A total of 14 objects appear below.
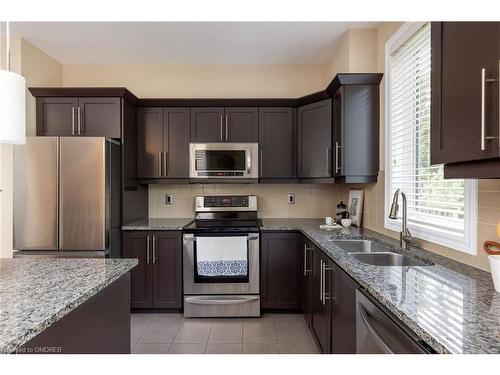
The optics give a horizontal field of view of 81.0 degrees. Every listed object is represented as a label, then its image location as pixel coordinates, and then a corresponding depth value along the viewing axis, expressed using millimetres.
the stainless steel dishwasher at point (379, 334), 938
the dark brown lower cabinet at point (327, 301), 1519
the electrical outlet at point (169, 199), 3516
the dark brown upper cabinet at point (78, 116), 2893
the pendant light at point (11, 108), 1117
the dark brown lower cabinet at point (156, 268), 2912
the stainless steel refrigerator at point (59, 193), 2549
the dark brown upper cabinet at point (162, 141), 3199
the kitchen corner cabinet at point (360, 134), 2598
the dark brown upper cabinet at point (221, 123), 3195
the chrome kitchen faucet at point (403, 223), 1948
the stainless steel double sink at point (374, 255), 1786
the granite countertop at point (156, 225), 2902
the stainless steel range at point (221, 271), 2846
